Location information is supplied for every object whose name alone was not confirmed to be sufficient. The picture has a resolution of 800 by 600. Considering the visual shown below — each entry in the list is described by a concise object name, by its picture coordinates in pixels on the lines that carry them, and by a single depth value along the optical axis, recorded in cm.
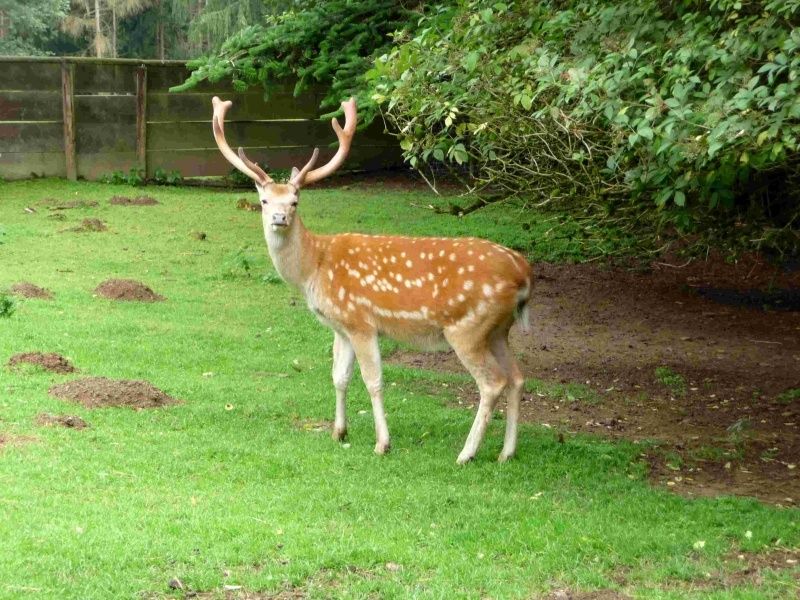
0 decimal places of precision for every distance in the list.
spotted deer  679
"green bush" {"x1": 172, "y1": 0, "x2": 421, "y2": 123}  1315
